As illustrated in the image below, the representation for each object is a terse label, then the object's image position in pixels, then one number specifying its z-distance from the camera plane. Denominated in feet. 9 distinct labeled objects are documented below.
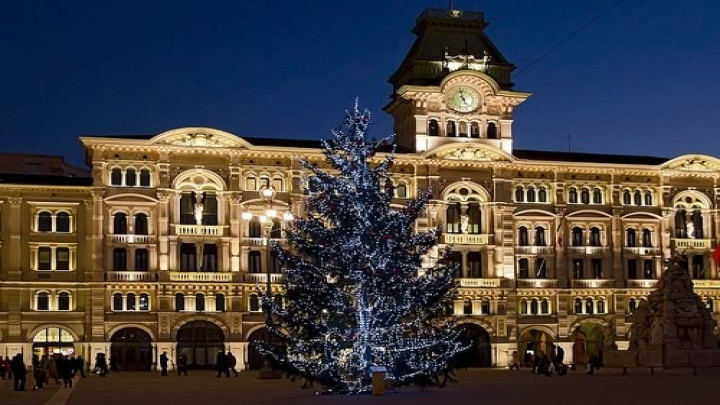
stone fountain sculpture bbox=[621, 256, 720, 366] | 170.91
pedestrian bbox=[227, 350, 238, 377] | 177.95
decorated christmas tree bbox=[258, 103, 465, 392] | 113.70
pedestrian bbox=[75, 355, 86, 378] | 176.30
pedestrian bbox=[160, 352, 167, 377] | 186.98
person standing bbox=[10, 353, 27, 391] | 133.28
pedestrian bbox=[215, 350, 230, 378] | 176.14
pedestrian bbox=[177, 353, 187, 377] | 194.00
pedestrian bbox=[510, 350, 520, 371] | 222.58
